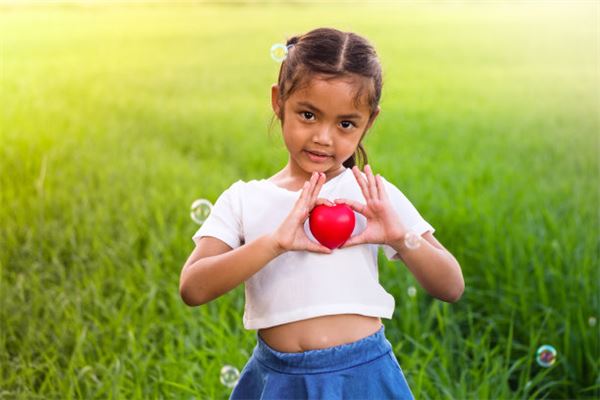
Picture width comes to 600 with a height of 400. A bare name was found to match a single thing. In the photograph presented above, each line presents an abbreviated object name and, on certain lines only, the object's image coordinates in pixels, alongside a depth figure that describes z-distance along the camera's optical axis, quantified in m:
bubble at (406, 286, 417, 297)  3.92
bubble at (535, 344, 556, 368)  3.93
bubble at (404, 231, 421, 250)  2.47
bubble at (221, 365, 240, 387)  3.28
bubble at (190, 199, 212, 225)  3.15
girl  2.45
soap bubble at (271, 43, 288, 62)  2.70
